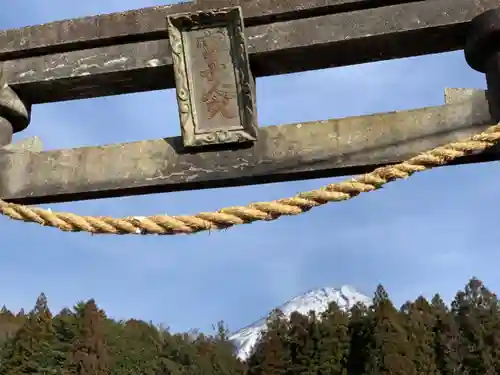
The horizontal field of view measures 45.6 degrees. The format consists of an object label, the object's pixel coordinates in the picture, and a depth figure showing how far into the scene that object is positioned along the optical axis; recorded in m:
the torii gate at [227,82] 2.79
